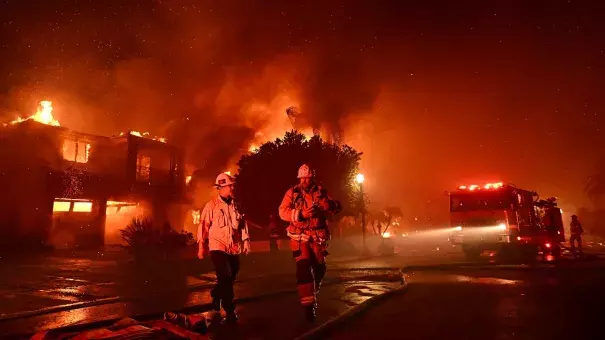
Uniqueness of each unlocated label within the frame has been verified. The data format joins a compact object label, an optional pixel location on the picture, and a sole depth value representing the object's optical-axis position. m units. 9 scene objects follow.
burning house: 24.27
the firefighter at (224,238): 5.63
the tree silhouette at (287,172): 26.20
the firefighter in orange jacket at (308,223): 5.87
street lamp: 22.24
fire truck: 17.34
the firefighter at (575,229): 20.20
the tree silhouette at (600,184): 59.63
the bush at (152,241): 14.23
